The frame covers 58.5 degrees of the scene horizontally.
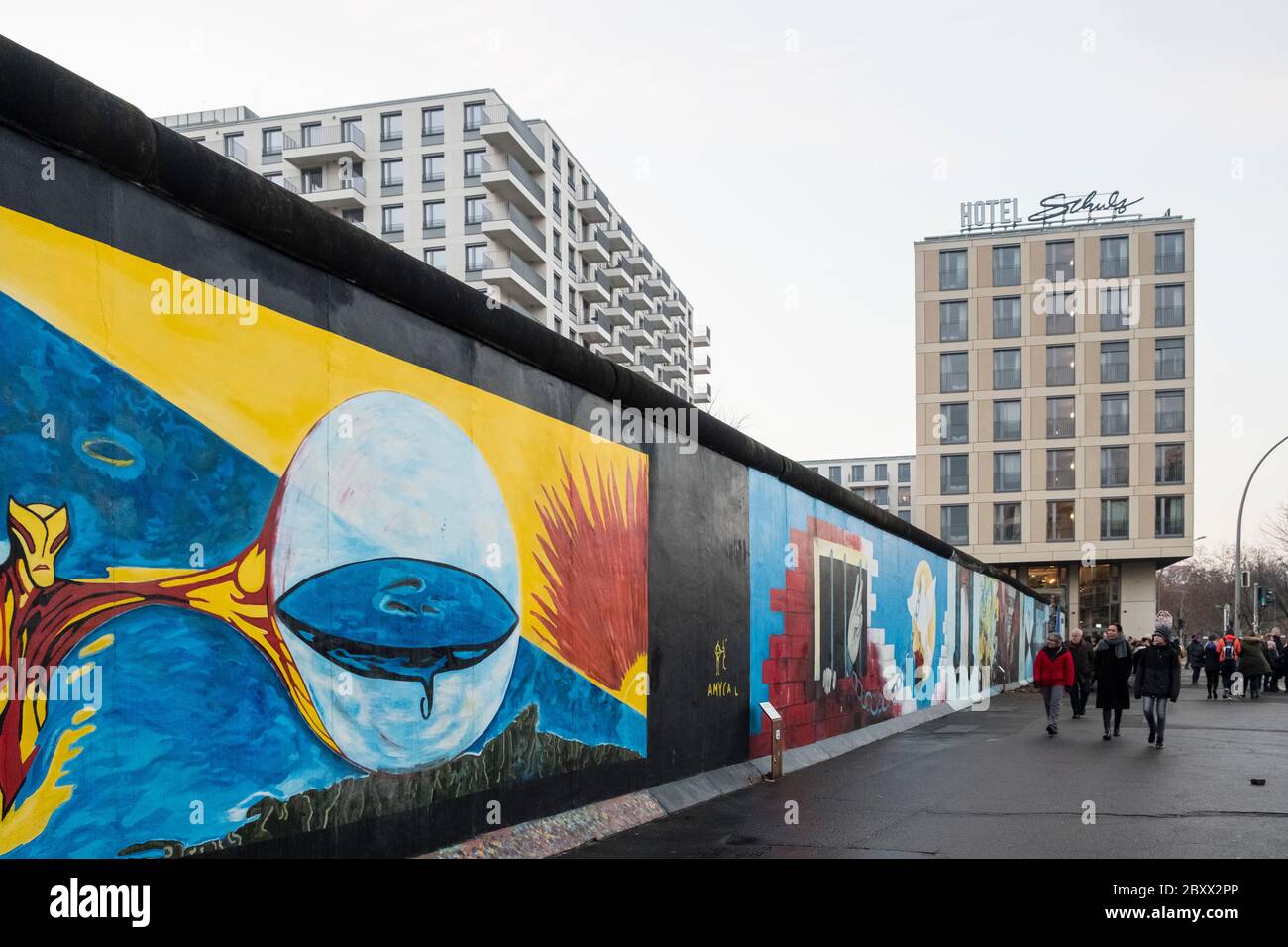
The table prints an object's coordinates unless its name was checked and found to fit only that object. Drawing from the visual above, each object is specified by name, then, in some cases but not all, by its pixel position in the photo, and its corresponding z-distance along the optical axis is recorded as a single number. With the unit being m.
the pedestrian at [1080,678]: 21.81
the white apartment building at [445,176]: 66.56
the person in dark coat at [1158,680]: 15.14
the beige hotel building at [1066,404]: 63.66
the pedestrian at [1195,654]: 37.72
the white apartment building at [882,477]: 146.00
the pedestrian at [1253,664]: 29.16
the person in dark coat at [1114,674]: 16.83
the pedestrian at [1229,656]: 29.41
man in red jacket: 17.84
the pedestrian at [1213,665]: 29.83
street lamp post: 39.31
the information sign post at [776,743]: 11.83
